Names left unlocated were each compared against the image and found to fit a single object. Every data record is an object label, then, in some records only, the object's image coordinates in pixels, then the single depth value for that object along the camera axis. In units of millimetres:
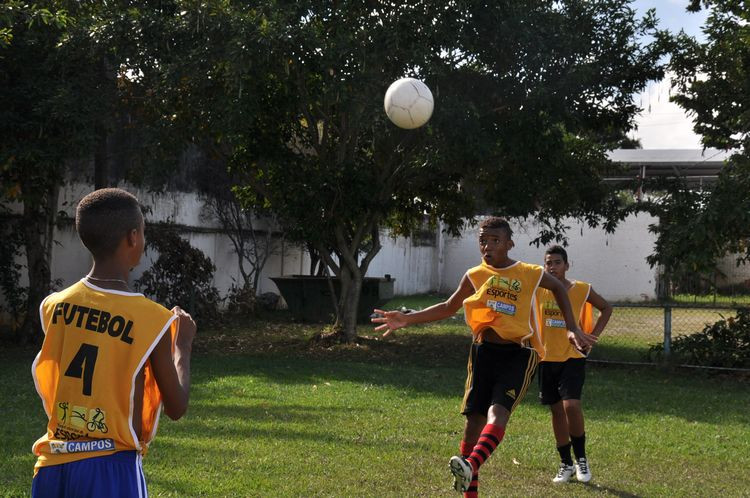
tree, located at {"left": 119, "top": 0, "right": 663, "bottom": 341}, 12883
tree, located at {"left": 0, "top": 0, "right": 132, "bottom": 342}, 13203
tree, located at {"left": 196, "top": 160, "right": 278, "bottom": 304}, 22953
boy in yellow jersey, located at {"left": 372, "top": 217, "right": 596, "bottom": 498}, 6117
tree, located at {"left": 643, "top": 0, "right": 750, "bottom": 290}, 12531
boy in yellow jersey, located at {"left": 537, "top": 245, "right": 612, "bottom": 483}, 7164
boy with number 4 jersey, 3082
